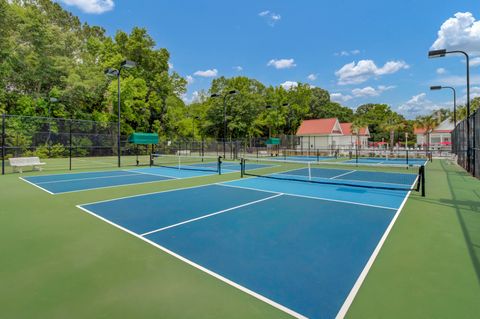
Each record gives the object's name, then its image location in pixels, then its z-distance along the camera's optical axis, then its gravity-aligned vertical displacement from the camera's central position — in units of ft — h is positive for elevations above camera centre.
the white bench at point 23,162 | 50.57 -1.43
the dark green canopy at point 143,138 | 70.49 +3.91
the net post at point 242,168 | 42.37 -2.45
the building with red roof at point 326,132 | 156.87 +11.63
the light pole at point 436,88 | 55.67 +12.82
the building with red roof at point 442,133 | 183.21 +12.16
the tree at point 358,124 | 152.66 +15.18
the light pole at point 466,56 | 38.75 +13.50
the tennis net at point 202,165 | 55.93 -2.86
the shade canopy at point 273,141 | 119.73 +4.94
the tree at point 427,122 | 160.33 +16.99
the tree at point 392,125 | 151.45 +15.55
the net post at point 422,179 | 26.52 -2.74
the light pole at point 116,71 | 51.95 +16.66
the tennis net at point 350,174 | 36.04 -3.68
